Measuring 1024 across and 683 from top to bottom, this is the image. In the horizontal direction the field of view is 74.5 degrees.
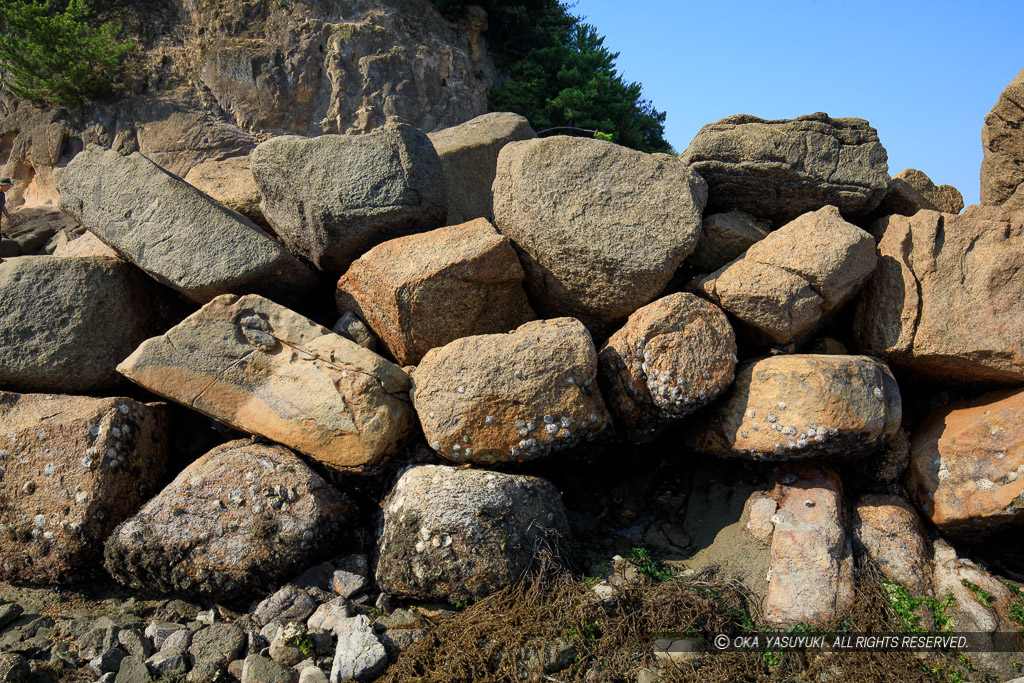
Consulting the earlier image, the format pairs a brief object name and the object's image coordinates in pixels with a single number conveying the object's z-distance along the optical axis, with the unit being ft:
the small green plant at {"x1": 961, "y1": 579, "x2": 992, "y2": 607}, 10.25
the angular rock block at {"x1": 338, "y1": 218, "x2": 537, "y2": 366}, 11.73
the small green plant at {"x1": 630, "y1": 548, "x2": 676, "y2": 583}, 10.86
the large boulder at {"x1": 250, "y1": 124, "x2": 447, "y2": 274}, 12.83
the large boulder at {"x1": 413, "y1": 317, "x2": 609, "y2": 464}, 10.62
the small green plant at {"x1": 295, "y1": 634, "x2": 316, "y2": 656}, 9.53
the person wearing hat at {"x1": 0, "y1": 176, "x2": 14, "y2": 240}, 26.65
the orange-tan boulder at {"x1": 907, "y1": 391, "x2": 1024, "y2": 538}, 10.62
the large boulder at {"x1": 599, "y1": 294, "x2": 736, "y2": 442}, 11.06
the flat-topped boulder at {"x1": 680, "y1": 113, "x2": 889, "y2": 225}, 13.42
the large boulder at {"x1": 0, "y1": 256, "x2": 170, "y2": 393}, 12.45
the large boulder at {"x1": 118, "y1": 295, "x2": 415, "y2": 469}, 11.16
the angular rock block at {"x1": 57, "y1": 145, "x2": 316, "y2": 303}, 12.41
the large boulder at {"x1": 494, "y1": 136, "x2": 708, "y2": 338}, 12.04
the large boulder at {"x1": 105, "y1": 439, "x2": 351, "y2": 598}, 10.46
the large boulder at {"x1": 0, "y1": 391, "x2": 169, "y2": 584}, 11.00
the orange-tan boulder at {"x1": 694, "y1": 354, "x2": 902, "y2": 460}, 10.54
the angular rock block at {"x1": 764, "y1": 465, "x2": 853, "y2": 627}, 10.14
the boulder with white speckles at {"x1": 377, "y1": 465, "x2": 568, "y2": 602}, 10.05
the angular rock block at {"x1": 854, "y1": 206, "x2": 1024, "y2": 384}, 11.46
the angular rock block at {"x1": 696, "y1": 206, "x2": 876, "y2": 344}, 11.37
